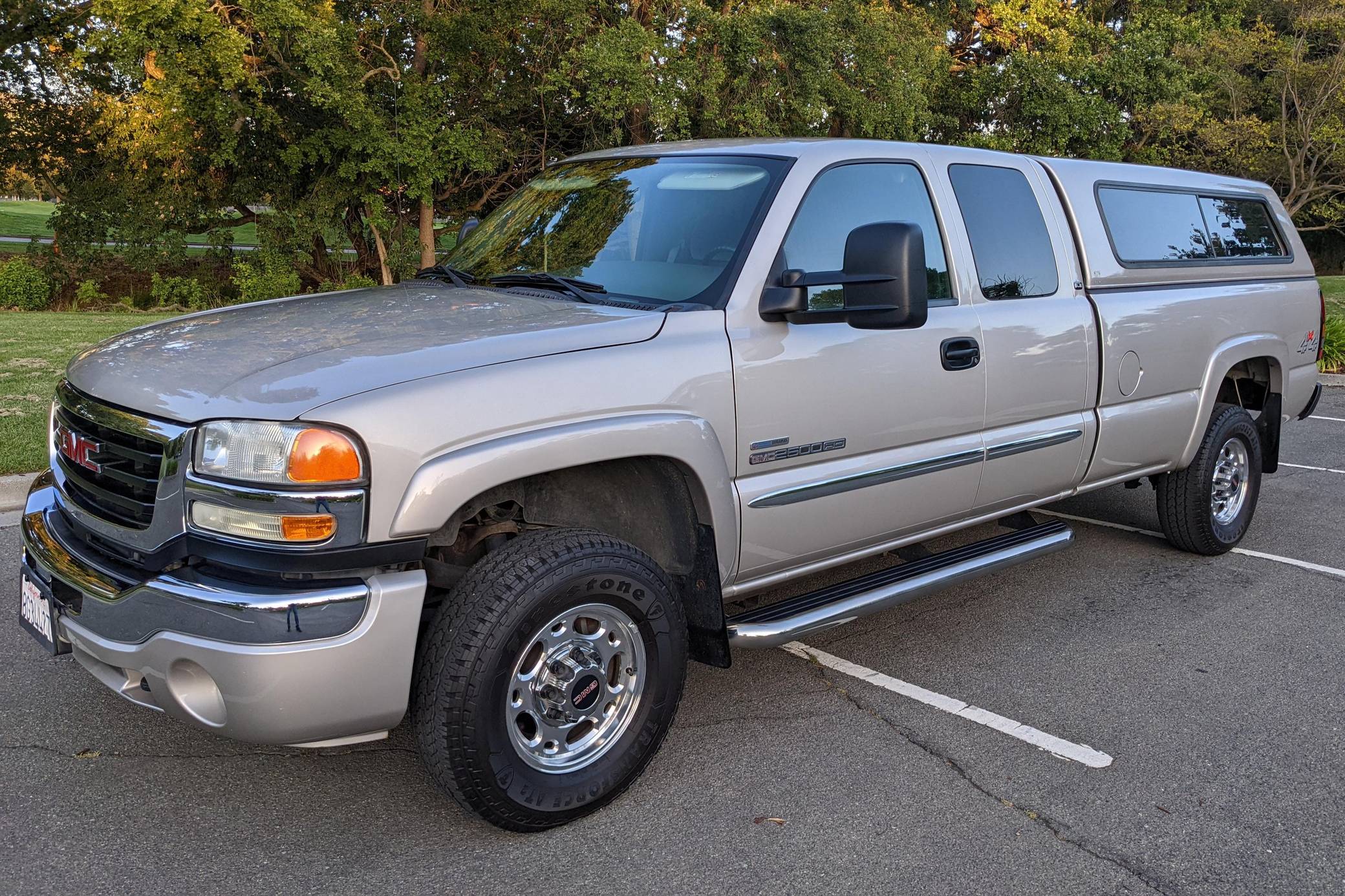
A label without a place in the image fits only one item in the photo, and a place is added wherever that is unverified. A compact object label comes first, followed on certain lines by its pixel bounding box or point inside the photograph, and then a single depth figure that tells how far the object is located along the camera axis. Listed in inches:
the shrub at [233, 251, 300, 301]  907.4
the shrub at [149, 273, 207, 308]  926.4
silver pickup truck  109.3
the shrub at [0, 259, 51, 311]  887.1
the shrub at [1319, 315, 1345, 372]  550.0
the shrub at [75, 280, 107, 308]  906.7
